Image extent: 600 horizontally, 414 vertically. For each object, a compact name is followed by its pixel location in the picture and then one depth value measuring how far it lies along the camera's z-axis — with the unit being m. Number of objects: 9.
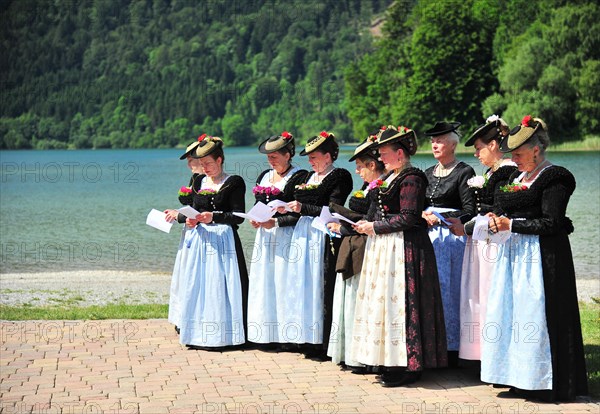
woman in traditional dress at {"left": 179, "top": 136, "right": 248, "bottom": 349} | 9.23
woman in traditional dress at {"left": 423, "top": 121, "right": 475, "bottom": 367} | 7.94
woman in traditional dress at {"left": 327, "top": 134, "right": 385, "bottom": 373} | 7.88
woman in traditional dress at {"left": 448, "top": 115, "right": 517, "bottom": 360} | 7.61
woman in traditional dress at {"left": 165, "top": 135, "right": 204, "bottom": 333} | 9.76
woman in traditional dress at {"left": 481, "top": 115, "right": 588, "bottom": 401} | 6.82
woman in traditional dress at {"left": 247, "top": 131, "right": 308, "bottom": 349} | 9.09
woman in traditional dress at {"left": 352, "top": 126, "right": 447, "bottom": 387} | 7.39
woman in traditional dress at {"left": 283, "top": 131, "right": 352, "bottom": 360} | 8.72
